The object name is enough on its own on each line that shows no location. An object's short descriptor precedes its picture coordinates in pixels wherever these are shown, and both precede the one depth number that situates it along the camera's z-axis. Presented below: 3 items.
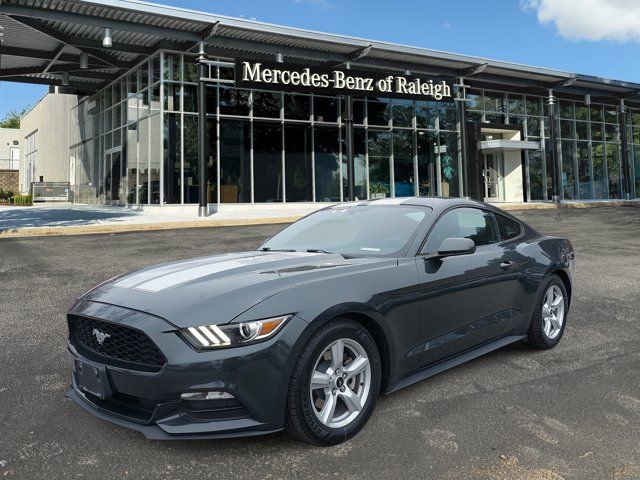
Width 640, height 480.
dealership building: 19.20
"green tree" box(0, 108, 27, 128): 81.25
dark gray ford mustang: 2.63
